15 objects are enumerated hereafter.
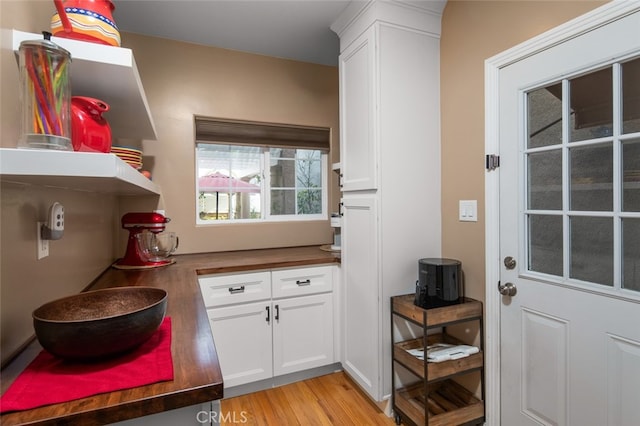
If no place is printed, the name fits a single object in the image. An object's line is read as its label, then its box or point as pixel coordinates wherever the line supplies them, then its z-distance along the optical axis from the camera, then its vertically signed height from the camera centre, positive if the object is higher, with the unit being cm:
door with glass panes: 126 -9
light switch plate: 188 +0
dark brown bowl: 75 -29
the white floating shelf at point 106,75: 93 +46
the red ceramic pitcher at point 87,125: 97 +27
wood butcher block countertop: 65 -39
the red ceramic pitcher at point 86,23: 99 +59
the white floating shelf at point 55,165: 70 +11
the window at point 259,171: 281 +37
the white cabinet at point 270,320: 216 -76
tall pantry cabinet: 197 +34
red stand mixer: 214 -16
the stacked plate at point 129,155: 162 +30
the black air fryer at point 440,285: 183 -42
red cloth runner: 69 -39
